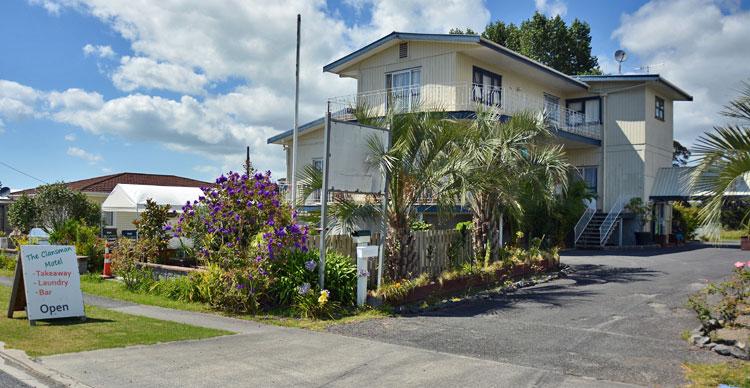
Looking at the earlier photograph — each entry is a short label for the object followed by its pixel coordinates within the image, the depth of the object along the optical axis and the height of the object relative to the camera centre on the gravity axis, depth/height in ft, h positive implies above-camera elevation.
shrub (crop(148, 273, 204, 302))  37.39 -5.50
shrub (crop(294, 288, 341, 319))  31.78 -5.27
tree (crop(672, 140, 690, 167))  143.75 +16.21
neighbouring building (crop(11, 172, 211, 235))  112.06 +4.54
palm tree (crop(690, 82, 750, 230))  23.25 +2.29
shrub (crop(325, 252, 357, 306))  33.94 -4.22
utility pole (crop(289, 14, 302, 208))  58.08 +11.20
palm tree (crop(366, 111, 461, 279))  36.78 +2.42
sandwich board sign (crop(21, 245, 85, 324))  29.78 -4.15
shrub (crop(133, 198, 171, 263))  48.37 -1.78
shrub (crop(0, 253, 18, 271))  59.22 -6.08
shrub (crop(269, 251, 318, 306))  33.76 -3.83
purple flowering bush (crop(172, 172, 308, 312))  33.60 -1.73
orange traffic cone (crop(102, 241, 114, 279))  50.96 -5.47
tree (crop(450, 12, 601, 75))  129.90 +39.28
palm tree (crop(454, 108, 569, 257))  42.91 +3.84
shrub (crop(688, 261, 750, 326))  26.32 -3.89
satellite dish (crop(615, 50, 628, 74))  101.30 +27.76
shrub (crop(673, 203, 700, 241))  98.89 -0.27
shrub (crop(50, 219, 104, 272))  55.42 -3.50
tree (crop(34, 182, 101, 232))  88.74 -0.14
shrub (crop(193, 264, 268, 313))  33.50 -4.79
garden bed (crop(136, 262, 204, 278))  40.87 -4.59
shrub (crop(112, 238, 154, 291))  43.19 -4.69
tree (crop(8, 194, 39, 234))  94.32 -1.75
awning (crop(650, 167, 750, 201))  86.69 +4.75
